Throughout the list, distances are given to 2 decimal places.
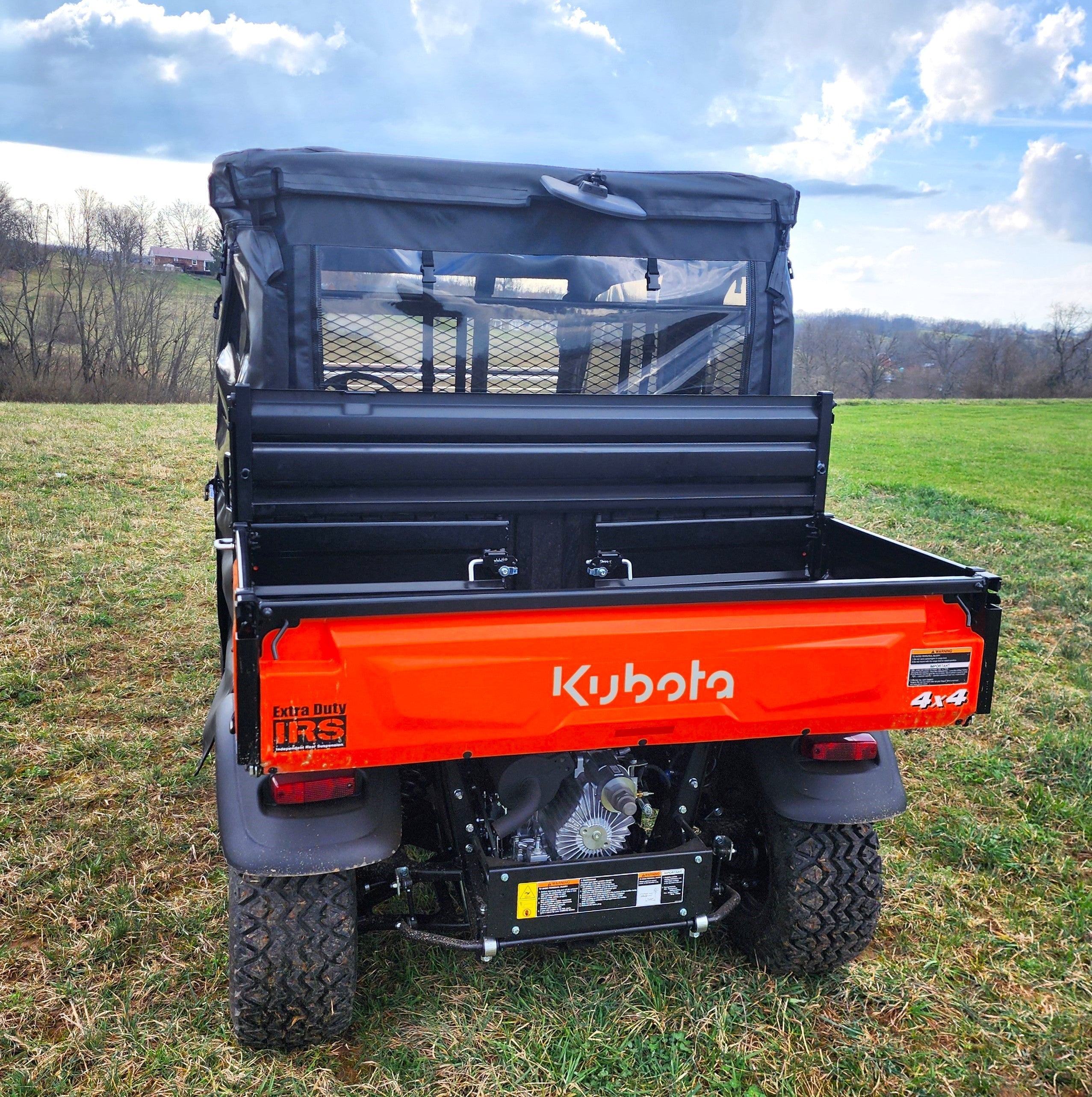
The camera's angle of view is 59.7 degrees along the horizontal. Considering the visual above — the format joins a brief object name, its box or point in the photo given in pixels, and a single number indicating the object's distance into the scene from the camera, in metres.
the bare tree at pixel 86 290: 30.56
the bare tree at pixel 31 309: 29.03
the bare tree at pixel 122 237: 33.38
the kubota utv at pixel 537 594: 2.22
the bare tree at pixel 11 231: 31.80
